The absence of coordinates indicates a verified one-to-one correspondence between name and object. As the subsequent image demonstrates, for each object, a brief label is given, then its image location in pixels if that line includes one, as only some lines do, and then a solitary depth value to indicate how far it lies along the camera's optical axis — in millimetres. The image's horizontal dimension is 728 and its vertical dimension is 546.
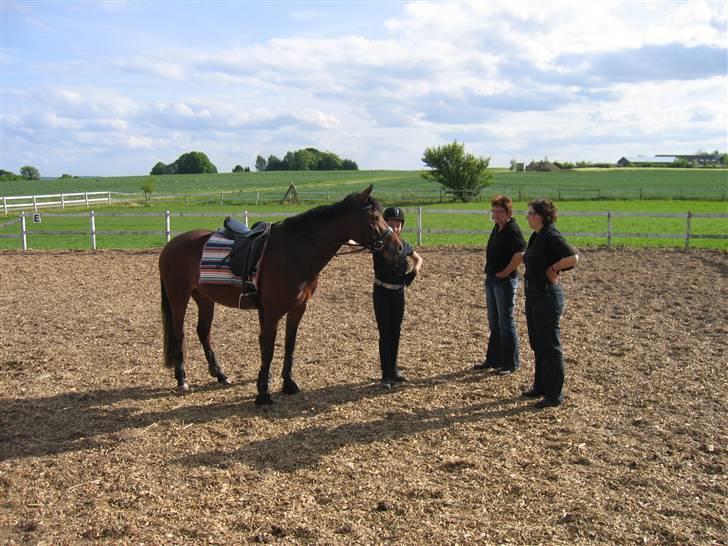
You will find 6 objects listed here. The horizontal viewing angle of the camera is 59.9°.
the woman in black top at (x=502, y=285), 6535
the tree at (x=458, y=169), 44844
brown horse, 5652
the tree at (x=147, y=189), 45250
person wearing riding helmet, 6262
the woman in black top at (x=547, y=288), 5680
